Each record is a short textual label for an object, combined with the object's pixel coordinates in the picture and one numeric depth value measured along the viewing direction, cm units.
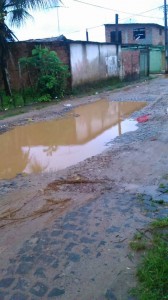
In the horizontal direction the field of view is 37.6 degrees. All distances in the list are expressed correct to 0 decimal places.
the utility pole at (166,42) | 2315
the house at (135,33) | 3032
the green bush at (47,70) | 1158
